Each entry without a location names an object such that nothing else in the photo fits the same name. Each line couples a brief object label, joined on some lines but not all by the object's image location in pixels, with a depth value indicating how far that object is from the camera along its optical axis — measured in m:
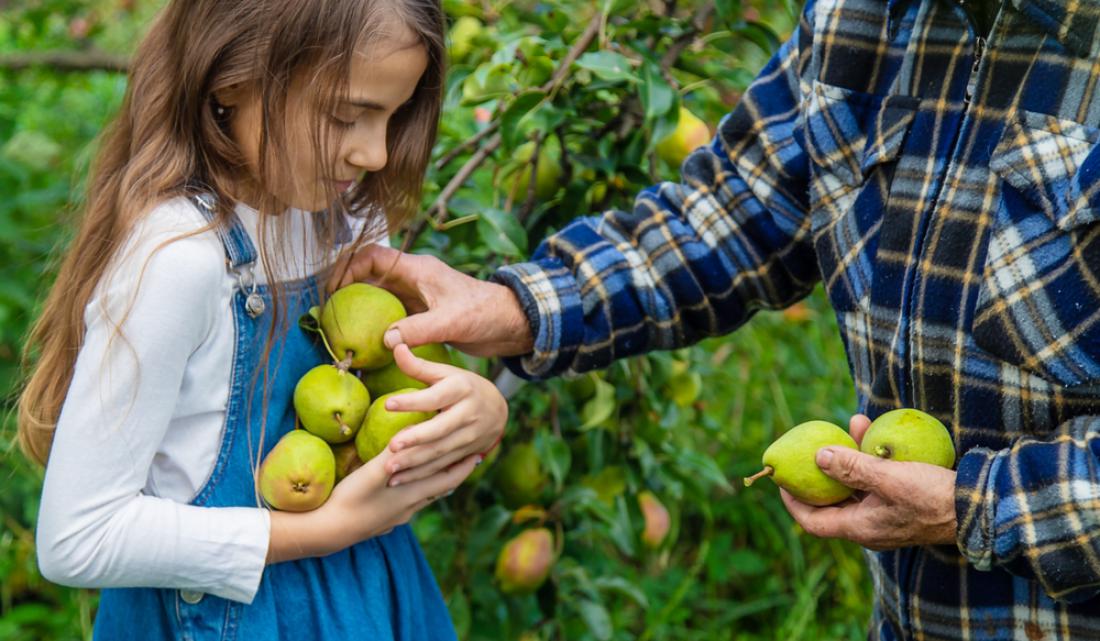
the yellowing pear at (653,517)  2.11
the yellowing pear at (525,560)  1.84
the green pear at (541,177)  1.86
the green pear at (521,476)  1.86
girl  1.14
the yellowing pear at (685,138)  1.89
